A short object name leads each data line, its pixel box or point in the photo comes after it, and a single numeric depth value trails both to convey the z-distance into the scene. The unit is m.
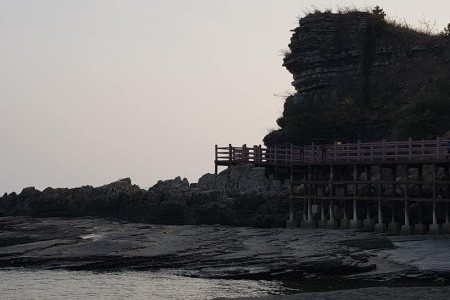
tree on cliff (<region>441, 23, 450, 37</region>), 71.88
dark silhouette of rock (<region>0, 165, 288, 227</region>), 53.44
